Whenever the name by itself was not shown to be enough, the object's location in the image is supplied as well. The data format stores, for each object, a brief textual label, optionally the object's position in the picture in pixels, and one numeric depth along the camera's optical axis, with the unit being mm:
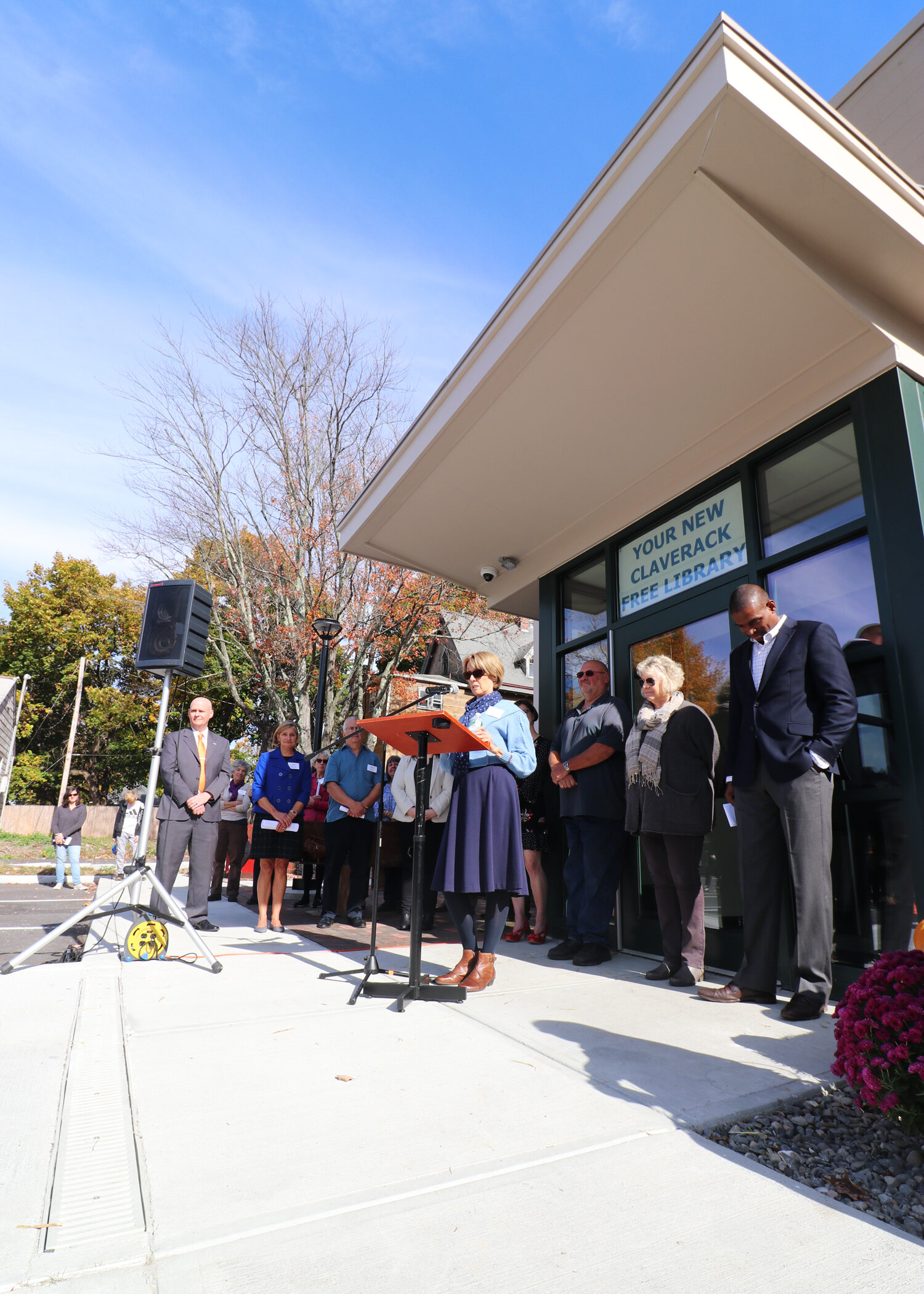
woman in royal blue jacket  5809
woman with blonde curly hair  3910
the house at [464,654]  13992
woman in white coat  5316
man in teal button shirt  6000
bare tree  13977
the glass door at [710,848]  4289
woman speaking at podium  3643
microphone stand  3341
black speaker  4918
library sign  4758
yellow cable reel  4246
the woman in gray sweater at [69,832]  11758
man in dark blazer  3188
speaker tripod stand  3680
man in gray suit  5270
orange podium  3312
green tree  31859
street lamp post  10891
